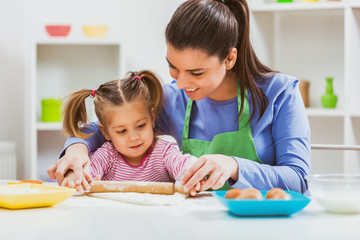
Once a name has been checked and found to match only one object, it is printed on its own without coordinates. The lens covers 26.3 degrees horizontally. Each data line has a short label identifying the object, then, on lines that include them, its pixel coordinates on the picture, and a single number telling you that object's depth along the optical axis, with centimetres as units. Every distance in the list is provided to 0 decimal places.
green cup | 369
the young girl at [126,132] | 205
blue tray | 150
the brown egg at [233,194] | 154
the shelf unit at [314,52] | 365
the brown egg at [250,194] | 152
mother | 187
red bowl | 363
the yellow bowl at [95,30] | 367
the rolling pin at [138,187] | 179
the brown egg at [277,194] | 152
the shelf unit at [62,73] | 389
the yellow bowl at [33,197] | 159
